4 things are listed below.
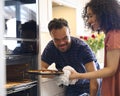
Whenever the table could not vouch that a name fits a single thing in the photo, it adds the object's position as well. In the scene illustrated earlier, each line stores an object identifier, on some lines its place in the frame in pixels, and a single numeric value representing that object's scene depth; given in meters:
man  1.53
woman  1.11
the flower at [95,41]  2.56
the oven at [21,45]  1.09
